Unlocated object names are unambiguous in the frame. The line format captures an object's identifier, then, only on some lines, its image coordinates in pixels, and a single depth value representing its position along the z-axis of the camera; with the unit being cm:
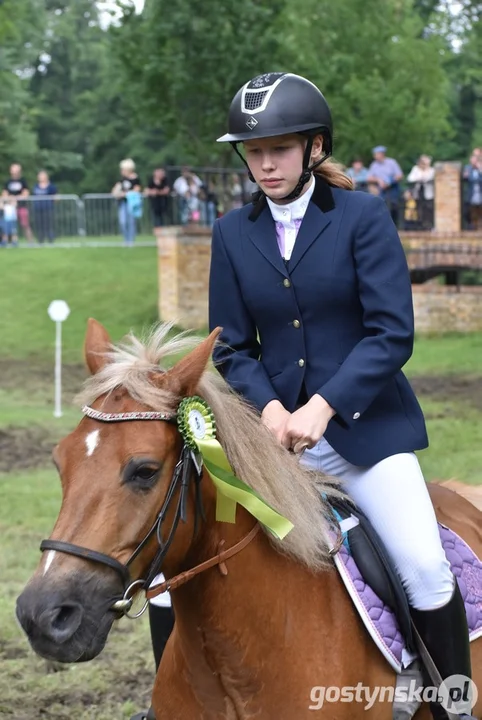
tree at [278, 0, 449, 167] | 3128
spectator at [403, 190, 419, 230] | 2441
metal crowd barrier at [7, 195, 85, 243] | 2828
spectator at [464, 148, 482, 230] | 2386
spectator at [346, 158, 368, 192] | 2345
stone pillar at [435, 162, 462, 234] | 2416
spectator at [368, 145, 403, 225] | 2370
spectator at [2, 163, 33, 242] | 2798
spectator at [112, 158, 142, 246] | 2595
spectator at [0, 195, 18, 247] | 2759
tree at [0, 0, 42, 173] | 4991
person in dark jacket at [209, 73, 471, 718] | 365
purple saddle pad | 356
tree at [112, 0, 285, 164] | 2534
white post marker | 1427
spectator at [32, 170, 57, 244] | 2830
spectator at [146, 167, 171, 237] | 2402
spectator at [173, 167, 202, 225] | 2311
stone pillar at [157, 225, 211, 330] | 2145
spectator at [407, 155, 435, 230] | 2433
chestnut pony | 298
